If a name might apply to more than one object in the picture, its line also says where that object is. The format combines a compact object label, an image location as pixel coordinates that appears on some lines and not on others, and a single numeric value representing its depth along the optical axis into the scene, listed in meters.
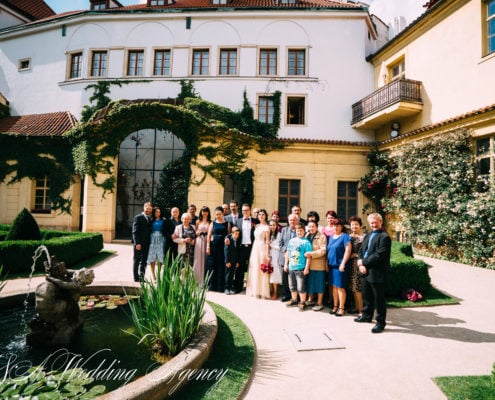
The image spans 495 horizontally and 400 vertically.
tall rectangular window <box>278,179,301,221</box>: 16.52
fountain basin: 2.59
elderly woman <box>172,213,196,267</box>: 7.27
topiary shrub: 9.49
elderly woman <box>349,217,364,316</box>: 5.68
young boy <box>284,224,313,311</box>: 5.93
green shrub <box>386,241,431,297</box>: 6.78
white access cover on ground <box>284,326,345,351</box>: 4.25
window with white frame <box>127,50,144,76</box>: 18.25
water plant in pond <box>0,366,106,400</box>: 2.76
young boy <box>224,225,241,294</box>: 6.95
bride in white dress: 6.66
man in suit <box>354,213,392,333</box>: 4.93
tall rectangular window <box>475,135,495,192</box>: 10.20
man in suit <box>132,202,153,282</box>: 7.48
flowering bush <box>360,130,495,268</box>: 9.90
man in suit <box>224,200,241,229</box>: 7.47
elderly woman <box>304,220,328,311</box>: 5.91
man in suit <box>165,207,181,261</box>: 7.57
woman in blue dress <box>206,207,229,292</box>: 7.10
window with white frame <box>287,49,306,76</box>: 17.64
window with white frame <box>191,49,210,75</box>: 17.84
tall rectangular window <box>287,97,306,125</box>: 17.67
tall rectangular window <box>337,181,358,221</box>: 16.70
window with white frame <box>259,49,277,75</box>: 17.70
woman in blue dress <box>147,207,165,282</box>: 7.46
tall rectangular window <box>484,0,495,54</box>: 10.72
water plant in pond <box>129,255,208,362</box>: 3.62
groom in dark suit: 7.15
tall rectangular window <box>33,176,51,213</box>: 16.23
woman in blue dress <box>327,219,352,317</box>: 5.59
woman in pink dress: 7.35
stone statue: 3.94
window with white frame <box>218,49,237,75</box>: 17.80
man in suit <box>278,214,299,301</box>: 6.41
